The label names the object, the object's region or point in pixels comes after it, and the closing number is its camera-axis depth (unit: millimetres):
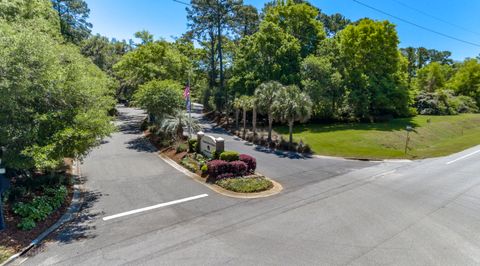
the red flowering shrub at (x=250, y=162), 14859
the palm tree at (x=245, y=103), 26109
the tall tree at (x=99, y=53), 49250
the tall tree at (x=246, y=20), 38219
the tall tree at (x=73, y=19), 34366
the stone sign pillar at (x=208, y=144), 15695
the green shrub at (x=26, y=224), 8695
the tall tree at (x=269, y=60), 31812
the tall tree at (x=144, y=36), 31625
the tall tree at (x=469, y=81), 54688
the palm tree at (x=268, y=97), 22141
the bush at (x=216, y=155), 15588
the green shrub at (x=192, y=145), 17922
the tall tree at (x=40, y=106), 8273
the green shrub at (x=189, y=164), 15472
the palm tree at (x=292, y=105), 21125
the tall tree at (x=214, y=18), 36062
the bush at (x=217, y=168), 13844
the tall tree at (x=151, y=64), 27328
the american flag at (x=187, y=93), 19603
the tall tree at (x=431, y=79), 59438
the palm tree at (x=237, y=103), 27136
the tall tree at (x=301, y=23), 35094
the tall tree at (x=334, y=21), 56531
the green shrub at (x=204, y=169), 14482
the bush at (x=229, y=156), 14805
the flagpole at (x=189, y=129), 19761
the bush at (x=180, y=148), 18422
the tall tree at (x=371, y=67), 34375
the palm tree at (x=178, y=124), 19375
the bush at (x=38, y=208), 8867
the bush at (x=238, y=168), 14125
